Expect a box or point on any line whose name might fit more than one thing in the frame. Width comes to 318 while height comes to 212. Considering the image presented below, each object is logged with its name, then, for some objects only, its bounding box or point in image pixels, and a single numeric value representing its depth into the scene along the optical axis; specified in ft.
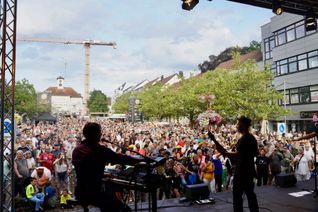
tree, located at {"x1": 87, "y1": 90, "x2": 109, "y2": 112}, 329.54
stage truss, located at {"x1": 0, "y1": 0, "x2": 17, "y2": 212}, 18.70
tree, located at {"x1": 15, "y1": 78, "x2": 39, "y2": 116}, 163.63
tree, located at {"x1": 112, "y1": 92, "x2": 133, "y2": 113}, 218.85
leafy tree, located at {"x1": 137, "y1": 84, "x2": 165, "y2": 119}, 140.97
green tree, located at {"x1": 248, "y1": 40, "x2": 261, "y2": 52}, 209.69
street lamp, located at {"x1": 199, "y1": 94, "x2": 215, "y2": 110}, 74.94
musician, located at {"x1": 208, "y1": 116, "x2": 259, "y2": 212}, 15.05
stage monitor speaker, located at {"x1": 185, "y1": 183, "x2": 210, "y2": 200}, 22.26
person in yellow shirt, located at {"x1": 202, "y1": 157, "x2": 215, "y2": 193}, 30.48
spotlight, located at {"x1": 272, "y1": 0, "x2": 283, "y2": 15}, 29.43
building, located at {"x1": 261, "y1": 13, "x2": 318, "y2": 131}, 90.53
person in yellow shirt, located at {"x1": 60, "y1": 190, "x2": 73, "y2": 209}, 29.50
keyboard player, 11.14
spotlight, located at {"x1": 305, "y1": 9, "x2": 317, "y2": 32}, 31.63
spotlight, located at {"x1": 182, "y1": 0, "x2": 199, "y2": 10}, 26.48
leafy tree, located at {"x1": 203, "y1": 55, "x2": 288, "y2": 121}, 77.36
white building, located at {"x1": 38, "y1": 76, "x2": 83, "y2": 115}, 440.45
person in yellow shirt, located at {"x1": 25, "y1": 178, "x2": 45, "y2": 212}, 27.14
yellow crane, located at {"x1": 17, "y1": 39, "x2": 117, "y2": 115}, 312.71
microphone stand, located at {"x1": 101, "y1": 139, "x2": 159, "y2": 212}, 12.49
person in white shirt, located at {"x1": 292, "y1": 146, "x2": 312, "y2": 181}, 33.14
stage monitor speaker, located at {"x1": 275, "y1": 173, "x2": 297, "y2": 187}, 27.14
